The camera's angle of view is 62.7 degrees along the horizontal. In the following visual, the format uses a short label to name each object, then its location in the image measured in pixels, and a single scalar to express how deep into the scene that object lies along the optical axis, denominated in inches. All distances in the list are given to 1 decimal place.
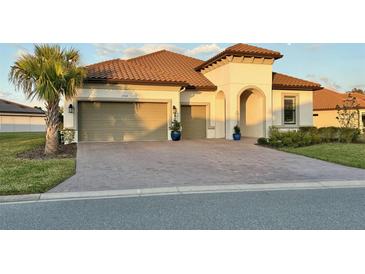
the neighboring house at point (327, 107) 1273.1
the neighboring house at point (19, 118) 1547.7
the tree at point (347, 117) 732.0
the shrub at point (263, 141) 600.3
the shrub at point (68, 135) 608.1
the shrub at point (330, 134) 642.8
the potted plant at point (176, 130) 677.9
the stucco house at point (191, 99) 649.0
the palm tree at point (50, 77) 441.1
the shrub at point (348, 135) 628.1
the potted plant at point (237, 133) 700.0
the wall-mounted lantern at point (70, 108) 621.9
